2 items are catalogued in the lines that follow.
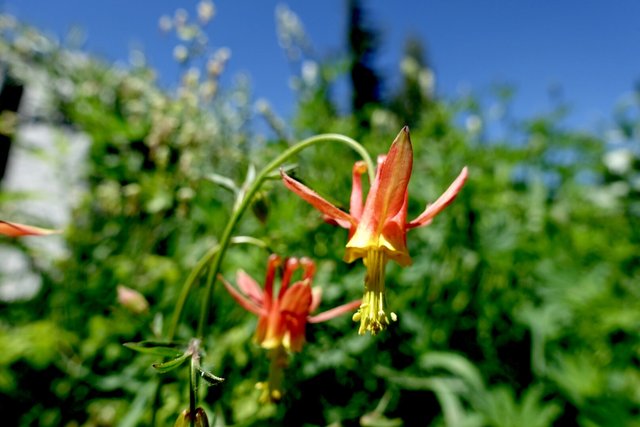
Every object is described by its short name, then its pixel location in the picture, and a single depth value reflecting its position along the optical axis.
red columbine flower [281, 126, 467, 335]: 0.10
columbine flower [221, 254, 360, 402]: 0.14
